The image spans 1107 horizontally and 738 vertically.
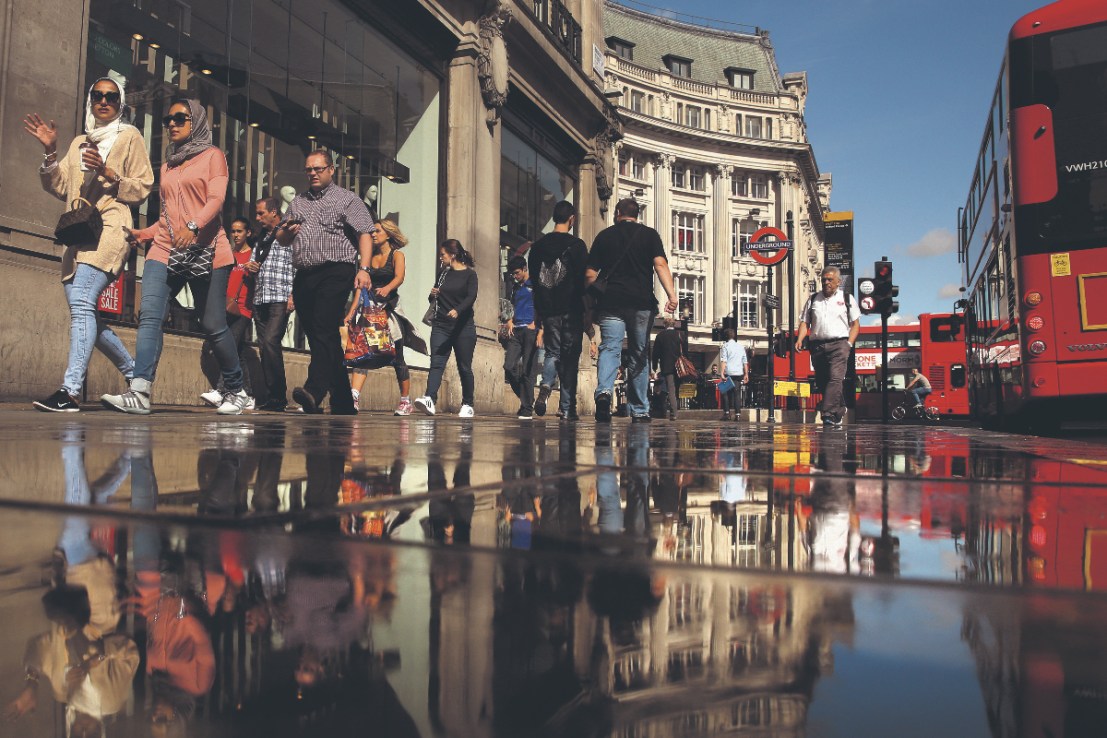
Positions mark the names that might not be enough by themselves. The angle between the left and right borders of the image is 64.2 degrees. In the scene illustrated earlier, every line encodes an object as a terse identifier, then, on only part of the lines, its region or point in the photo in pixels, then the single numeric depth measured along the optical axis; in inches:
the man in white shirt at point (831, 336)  401.1
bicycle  1099.0
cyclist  1076.5
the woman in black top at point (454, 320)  359.9
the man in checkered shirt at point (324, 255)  267.0
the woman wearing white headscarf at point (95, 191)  229.3
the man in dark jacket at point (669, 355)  564.7
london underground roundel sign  574.2
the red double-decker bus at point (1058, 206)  374.9
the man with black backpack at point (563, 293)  359.6
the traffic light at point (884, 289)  613.6
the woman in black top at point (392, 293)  319.9
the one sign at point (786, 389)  729.6
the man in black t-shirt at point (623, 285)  334.0
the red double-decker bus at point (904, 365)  1157.1
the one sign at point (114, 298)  327.6
